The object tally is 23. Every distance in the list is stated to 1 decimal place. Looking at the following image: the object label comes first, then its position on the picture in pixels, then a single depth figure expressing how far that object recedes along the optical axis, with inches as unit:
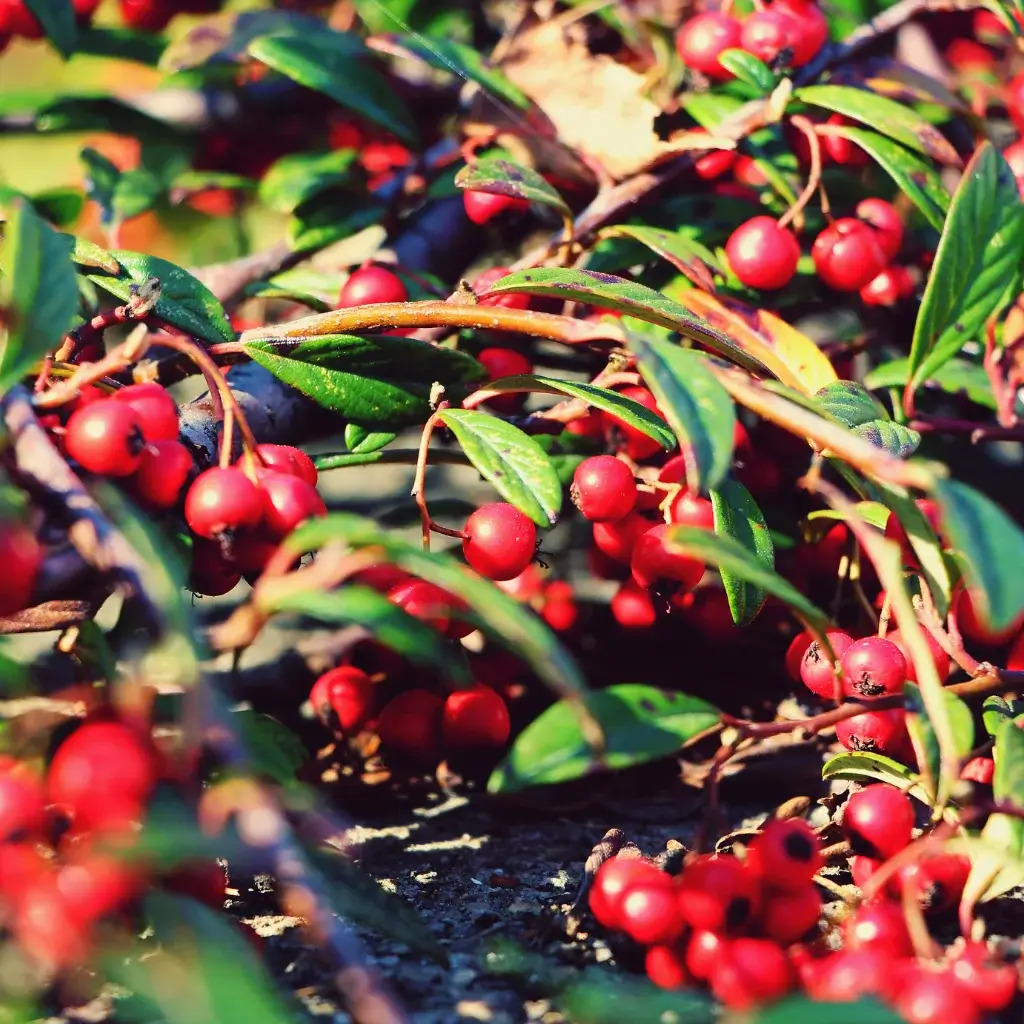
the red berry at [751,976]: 12.1
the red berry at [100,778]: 11.9
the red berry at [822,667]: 13.1
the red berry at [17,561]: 12.0
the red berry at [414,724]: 13.4
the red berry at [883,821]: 12.6
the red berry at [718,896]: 12.3
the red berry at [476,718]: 13.2
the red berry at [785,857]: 12.4
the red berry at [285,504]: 12.5
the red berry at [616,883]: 12.4
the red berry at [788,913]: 12.4
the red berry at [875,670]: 12.9
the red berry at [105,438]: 12.3
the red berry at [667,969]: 12.3
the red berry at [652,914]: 12.3
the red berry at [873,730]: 13.0
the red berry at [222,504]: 12.4
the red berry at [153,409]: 12.5
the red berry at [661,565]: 13.2
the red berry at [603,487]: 13.2
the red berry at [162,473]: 12.5
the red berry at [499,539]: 13.0
